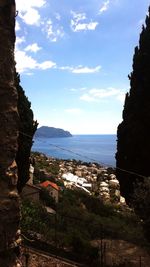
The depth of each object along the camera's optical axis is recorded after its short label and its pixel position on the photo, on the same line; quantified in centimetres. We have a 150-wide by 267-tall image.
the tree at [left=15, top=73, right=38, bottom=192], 1008
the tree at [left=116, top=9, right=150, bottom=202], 1000
